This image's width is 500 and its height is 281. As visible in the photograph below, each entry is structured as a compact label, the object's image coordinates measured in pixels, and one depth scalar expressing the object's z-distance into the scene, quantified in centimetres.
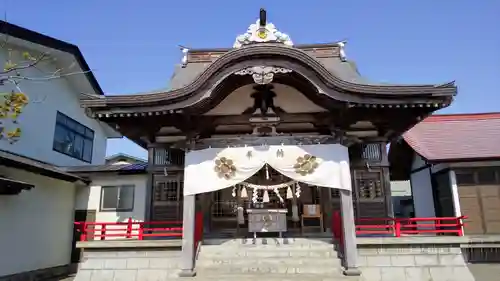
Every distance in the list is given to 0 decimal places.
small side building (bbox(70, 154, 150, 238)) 1365
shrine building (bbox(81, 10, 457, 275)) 895
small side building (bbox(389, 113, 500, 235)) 1345
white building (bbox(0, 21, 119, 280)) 1120
